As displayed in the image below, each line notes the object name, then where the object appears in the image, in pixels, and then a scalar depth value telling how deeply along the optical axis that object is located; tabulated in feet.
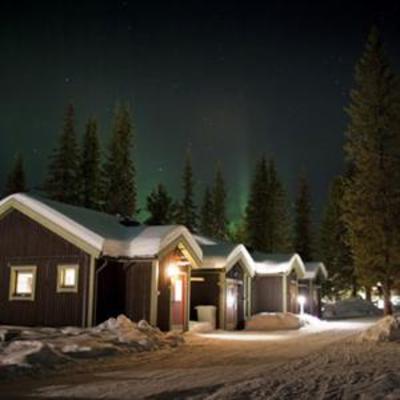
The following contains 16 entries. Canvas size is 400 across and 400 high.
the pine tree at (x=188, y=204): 206.83
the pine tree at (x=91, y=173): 158.61
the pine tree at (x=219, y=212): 230.27
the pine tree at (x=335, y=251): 183.21
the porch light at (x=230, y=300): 92.92
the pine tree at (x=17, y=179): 185.23
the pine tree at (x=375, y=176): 94.99
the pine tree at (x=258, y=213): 185.37
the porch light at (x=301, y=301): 127.96
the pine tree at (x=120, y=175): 163.43
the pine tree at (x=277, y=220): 184.65
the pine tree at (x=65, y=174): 156.46
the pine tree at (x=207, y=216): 229.45
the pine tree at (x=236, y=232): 234.99
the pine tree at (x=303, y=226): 193.88
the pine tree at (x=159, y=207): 185.91
